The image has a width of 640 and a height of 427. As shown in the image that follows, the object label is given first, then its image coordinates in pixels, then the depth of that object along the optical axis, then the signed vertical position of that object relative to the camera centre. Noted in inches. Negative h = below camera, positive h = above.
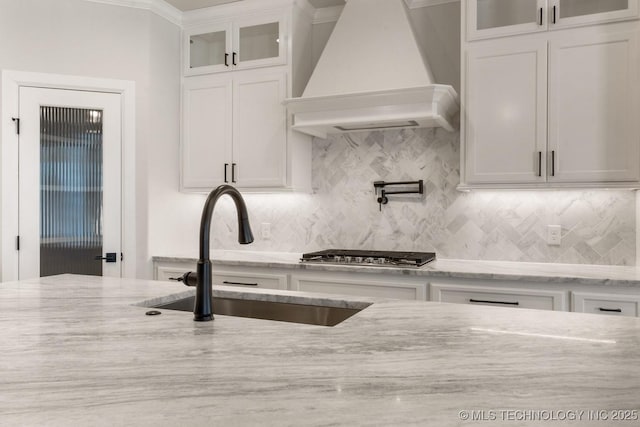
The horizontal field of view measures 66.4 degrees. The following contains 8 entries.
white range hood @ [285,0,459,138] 115.9 +31.9
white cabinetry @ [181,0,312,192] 137.8 +33.3
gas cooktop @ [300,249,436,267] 114.7 -12.1
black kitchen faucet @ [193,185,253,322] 51.6 -3.6
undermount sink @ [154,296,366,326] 65.0 -14.2
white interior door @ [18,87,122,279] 130.6 +7.0
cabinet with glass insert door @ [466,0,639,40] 105.9 +44.0
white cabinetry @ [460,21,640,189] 104.7 +22.3
